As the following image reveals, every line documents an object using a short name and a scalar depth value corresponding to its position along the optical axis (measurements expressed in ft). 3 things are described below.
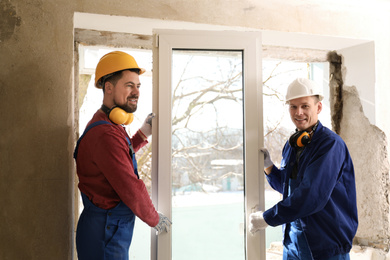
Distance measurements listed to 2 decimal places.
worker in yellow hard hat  6.50
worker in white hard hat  6.73
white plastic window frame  7.47
